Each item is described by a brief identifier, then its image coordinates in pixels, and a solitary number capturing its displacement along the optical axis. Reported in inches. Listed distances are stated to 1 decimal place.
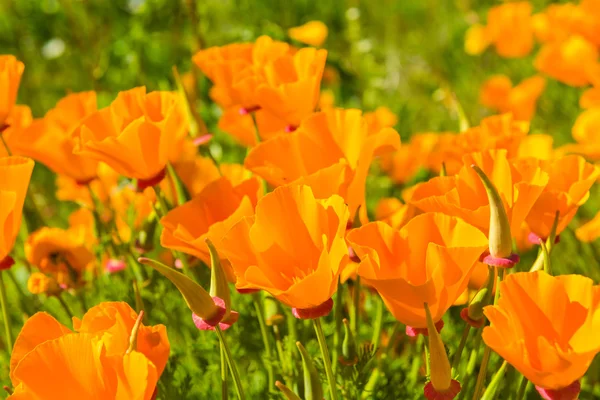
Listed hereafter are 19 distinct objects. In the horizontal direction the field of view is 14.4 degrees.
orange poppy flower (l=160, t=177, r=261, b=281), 35.6
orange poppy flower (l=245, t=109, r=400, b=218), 36.4
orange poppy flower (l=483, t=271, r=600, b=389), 33.0
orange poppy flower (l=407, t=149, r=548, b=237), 35.0
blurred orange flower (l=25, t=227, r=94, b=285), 39.7
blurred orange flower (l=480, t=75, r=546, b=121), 57.8
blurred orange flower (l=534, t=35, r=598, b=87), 50.4
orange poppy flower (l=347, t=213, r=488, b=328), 34.0
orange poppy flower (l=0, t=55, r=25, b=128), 38.1
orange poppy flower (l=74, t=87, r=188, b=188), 37.0
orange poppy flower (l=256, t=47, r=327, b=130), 38.2
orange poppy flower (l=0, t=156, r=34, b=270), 35.3
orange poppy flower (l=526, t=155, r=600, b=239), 36.1
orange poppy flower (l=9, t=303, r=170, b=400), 33.2
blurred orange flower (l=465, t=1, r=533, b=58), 67.1
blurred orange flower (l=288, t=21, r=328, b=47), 49.4
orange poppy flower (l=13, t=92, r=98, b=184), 38.9
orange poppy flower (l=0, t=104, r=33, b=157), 39.6
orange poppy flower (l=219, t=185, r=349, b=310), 34.2
